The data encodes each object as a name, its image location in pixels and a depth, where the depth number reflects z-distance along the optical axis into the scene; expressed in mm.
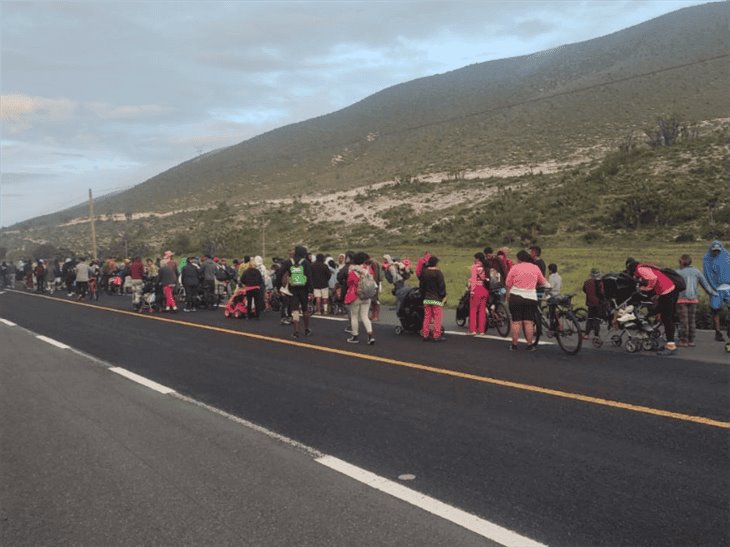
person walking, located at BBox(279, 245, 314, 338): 13805
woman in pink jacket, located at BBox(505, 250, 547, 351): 10734
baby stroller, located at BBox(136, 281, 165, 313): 20609
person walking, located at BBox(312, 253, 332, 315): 16500
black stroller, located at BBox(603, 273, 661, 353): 10648
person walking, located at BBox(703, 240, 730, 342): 11641
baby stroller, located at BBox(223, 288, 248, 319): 18156
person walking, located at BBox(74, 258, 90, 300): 27297
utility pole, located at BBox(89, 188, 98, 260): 54272
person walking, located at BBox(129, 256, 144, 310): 21312
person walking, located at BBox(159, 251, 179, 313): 19688
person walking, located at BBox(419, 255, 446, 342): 12633
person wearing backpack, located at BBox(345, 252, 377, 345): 12383
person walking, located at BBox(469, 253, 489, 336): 13109
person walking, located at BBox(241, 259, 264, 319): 17688
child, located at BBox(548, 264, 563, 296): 13836
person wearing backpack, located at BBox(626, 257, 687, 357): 10273
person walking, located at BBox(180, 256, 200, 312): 20312
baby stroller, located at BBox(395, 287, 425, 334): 13586
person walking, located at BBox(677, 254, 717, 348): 11336
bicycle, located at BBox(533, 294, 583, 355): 10562
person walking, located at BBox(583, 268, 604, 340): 11805
